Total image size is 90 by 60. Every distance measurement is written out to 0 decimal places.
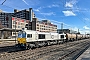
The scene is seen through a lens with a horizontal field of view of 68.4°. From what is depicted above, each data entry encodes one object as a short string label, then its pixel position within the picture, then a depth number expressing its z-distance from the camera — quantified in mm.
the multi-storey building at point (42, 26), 59184
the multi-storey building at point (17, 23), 49784
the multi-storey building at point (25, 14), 66877
